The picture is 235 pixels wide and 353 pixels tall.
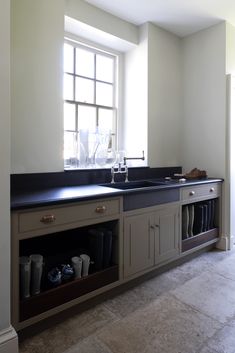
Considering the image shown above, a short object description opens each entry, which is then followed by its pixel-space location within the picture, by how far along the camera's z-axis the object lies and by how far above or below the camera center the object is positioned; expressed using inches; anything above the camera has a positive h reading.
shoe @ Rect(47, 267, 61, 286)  69.0 -28.8
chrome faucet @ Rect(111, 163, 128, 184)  110.7 +1.3
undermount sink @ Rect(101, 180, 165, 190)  104.2 -5.3
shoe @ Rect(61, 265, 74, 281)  71.9 -28.7
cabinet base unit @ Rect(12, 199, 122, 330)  60.5 -26.3
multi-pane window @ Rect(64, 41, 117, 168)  107.3 +30.0
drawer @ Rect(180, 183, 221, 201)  106.6 -8.6
